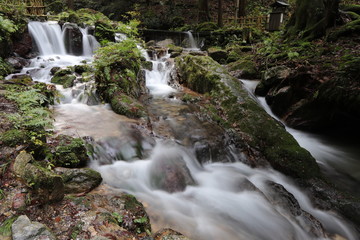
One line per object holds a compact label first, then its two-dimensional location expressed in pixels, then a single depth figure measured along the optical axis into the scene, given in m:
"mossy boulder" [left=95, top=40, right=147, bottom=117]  6.53
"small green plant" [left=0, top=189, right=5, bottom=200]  2.46
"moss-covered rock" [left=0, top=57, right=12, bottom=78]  7.75
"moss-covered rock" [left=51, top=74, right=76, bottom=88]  7.96
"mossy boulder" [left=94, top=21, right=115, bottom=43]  12.93
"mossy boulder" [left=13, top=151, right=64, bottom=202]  2.49
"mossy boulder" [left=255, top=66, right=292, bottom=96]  7.86
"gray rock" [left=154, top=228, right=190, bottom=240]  2.60
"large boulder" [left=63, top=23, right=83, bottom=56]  12.19
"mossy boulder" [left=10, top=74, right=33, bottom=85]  6.54
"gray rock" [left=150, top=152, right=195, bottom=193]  4.14
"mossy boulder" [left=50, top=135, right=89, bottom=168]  3.61
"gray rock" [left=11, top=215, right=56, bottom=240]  1.98
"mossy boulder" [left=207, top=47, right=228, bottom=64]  12.81
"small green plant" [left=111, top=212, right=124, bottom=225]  2.67
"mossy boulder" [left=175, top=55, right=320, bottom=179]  5.03
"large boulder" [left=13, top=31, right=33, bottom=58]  10.34
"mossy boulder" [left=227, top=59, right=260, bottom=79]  9.93
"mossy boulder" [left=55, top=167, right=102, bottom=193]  3.11
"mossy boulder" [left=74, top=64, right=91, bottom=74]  9.20
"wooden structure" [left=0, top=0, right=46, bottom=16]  12.91
